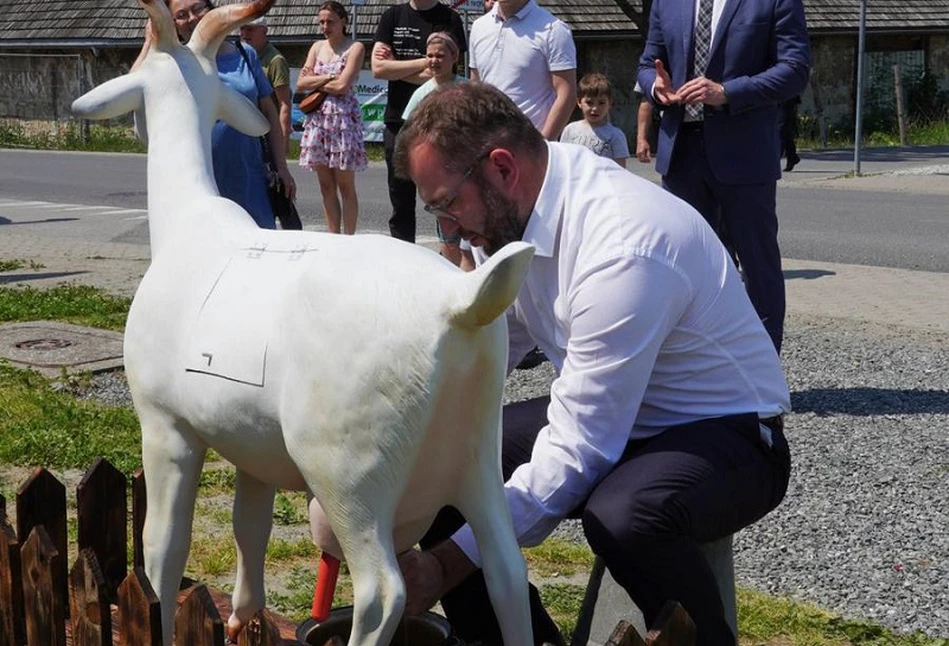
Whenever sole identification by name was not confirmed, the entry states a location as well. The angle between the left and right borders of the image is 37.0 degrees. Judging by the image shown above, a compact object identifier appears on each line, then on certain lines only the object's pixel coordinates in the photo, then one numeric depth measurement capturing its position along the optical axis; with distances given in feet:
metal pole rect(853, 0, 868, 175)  56.03
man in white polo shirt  25.23
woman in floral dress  31.71
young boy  29.25
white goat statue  8.67
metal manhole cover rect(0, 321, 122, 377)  23.79
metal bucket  10.66
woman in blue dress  22.16
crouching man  10.21
